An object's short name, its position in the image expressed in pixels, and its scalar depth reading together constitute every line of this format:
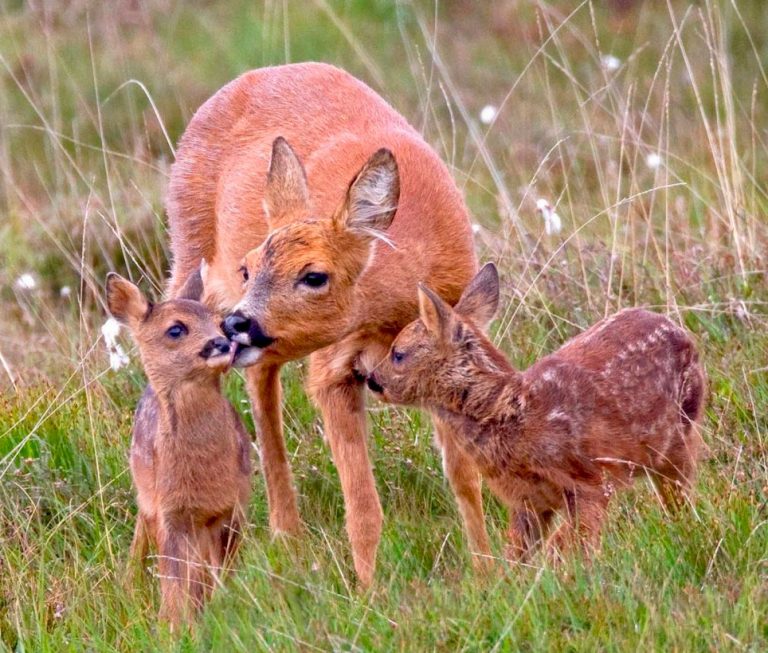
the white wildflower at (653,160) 16.39
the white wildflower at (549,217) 15.46
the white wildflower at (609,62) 16.86
